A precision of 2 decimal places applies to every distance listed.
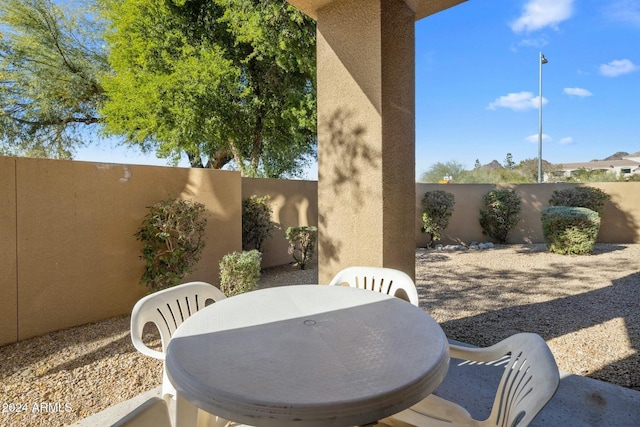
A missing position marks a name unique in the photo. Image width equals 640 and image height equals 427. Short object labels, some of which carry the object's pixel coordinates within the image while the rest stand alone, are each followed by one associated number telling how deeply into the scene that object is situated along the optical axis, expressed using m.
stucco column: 2.65
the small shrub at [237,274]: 4.08
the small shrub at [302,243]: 6.42
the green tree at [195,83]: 9.54
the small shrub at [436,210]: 8.70
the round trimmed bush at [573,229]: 7.23
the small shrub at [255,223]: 6.00
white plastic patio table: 0.90
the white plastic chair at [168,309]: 1.75
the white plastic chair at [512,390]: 1.01
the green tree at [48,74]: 10.46
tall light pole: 13.79
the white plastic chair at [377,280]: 2.27
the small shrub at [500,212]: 8.99
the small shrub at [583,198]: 8.66
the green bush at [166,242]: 4.09
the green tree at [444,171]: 24.27
